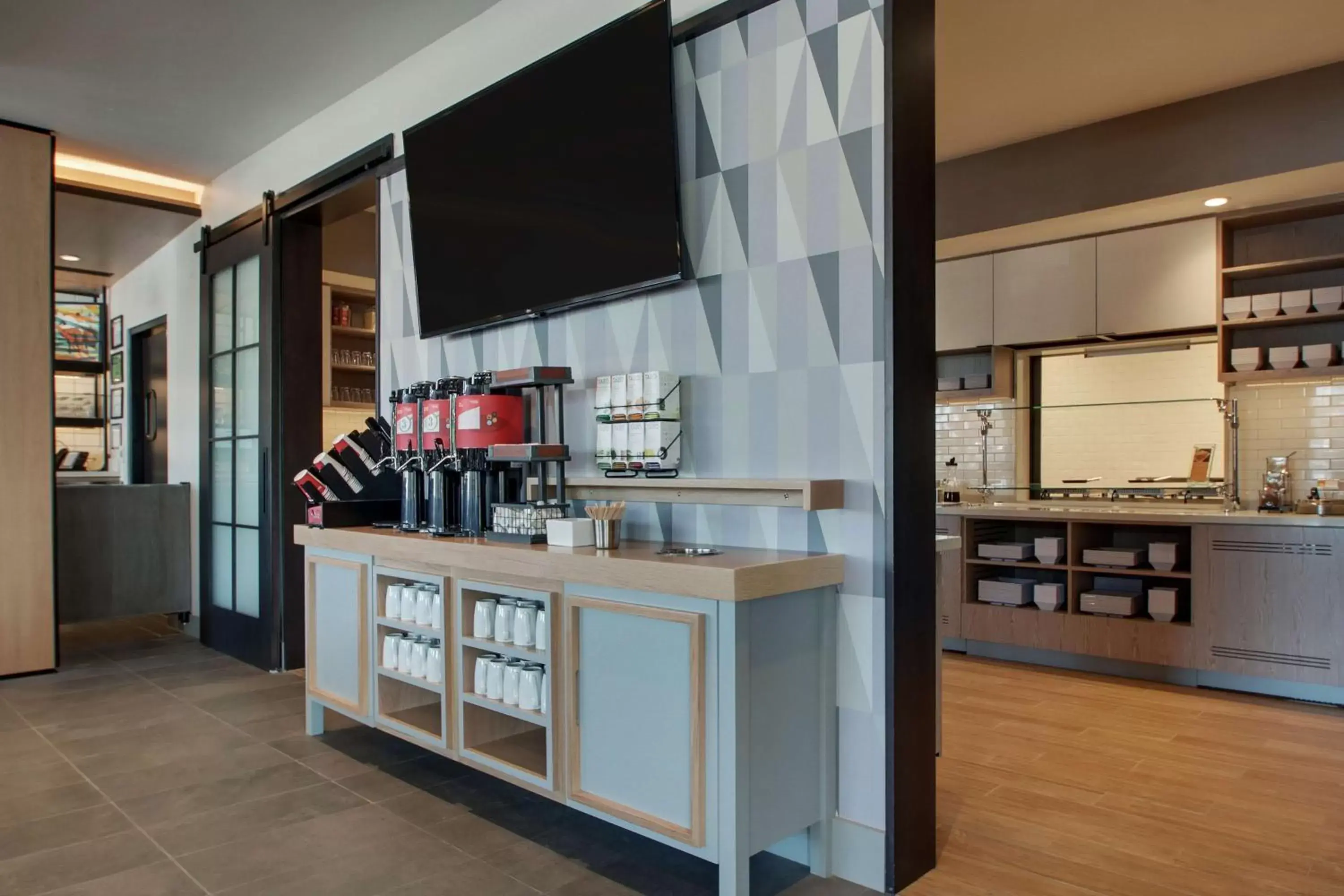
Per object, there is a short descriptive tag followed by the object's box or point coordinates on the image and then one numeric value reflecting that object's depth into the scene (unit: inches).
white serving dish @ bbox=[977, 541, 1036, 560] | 195.6
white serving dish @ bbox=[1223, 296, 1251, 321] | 183.5
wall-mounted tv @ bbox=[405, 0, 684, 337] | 111.0
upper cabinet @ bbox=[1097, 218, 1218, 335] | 187.8
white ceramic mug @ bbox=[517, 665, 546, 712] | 102.4
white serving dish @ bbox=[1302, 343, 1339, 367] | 174.4
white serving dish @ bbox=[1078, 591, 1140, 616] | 179.6
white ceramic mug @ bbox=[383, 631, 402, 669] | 125.5
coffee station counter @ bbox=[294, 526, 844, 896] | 82.7
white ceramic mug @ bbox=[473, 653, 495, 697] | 108.9
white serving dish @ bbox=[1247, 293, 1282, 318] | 180.4
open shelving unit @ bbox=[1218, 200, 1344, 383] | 179.5
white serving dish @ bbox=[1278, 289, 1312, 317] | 176.9
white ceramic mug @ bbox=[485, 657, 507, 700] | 107.4
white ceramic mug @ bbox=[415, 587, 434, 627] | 119.9
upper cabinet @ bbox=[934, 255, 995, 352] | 218.7
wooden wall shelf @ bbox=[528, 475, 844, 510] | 92.0
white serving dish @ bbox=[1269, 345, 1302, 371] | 178.9
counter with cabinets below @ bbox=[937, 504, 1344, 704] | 160.6
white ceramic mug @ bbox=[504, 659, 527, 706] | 105.2
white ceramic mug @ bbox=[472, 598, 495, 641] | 110.7
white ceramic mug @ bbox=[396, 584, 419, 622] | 123.3
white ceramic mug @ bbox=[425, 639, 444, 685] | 116.5
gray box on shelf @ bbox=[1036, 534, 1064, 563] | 191.3
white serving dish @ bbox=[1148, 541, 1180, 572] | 177.0
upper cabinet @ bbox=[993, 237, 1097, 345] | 203.3
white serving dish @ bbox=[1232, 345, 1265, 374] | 182.9
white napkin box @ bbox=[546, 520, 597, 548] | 104.0
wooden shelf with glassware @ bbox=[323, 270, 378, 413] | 268.1
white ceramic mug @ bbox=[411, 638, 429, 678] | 120.0
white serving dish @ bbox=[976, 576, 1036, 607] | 193.5
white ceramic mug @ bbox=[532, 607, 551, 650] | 99.0
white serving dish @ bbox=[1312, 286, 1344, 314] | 173.2
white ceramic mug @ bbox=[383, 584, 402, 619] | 126.0
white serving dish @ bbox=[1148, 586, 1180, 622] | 174.9
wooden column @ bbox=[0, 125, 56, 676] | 186.7
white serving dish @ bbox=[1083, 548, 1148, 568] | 181.5
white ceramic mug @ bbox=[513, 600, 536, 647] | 104.0
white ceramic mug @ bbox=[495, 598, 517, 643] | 107.2
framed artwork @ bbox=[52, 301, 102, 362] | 326.6
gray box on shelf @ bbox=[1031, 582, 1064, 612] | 189.0
